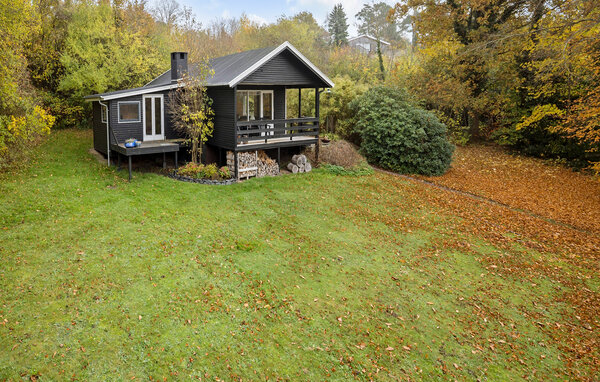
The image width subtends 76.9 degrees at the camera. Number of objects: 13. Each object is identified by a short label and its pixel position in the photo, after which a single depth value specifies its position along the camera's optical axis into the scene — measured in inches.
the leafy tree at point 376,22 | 2364.7
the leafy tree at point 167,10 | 1691.6
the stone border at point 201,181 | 565.0
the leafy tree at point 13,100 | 478.3
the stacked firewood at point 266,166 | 632.6
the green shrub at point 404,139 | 721.6
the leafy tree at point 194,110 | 587.8
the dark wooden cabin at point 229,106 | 591.5
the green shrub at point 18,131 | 479.7
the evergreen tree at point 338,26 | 2012.8
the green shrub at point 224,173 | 588.6
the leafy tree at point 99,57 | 853.2
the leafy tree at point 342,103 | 885.8
